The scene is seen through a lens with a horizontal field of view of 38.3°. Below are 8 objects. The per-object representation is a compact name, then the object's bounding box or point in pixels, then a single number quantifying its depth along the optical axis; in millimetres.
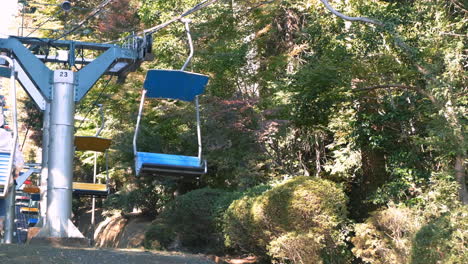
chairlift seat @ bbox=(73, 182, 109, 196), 20344
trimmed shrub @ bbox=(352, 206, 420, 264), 11023
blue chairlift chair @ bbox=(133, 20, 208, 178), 10953
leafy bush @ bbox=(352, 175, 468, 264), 8461
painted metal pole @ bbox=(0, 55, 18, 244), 8239
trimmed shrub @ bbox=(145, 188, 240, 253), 16469
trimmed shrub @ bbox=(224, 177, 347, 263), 12094
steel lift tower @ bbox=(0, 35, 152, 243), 11664
